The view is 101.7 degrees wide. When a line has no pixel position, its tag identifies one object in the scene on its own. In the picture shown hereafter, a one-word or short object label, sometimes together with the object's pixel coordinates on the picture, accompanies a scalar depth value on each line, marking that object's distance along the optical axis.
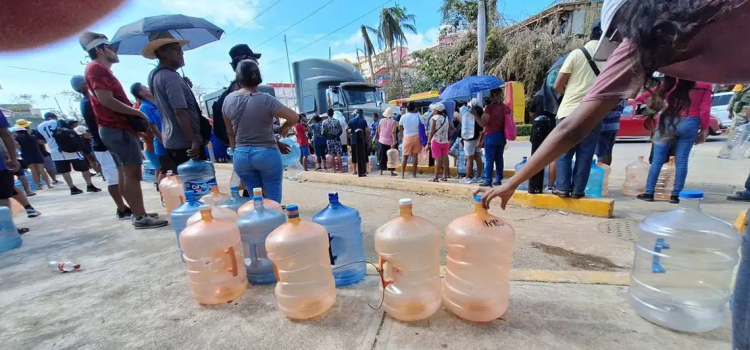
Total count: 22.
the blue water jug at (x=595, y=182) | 4.20
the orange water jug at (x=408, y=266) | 1.67
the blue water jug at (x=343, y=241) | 2.12
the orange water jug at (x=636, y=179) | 4.43
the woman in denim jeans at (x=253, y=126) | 2.69
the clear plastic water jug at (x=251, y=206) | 2.45
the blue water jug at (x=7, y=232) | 3.32
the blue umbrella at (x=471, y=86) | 6.54
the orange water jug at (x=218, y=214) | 2.20
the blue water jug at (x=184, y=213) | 2.58
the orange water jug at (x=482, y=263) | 1.62
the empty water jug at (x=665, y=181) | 4.20
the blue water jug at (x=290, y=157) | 4.43
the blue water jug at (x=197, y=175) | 3.37
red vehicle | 10.80
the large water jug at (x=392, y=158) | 7.83
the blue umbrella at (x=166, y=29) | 4.11
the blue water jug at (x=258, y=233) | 2.17
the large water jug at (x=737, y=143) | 4.59
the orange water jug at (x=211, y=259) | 1.92
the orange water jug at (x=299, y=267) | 1.75
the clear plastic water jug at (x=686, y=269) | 1.53
